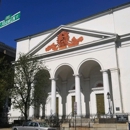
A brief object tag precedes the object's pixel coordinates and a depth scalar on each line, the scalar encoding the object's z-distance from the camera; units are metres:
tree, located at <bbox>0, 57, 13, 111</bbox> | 22.88
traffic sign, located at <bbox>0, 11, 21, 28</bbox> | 13.02
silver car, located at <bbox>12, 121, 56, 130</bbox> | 16.47
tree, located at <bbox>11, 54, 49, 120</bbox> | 24.30
